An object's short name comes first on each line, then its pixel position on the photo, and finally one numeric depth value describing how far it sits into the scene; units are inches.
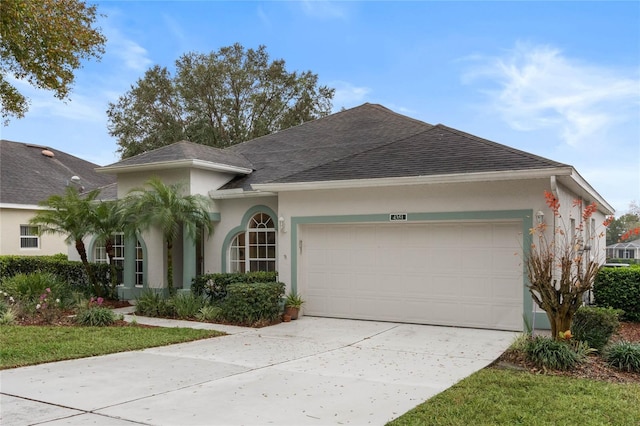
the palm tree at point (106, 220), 557.3
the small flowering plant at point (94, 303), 489.7
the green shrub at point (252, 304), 452.4
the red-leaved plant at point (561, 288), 311.4
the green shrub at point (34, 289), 518.6
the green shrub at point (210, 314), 473.1
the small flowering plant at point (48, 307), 465.1
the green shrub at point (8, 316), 446.9
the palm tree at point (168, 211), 511.5
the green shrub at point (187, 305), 486.9
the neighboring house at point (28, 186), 883.9
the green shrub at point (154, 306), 500.7
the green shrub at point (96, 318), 440.1
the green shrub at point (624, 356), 290.1
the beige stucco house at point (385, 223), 410.6
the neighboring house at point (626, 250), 1520.2
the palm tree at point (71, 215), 559.8
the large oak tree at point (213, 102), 1325.0
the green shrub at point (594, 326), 322.3
